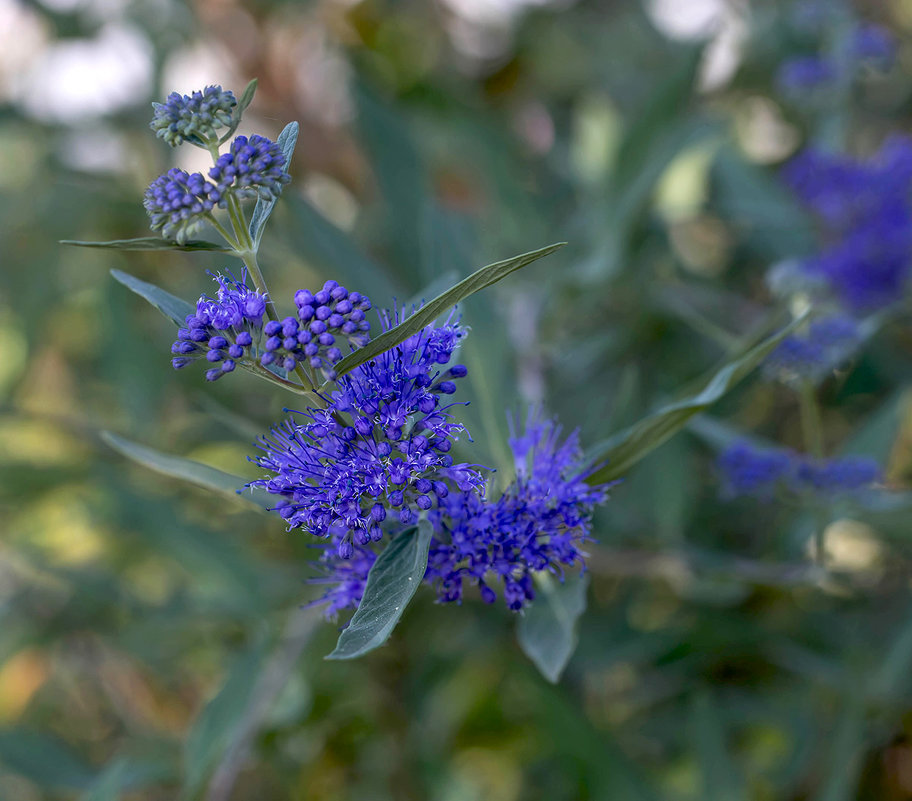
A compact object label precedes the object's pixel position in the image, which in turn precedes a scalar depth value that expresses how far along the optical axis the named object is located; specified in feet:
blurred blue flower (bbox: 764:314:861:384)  1.68
